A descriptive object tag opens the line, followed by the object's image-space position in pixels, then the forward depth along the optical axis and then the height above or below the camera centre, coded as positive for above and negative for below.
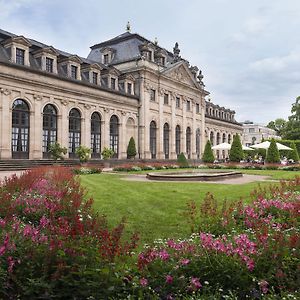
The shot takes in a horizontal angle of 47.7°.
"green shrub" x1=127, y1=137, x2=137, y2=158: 44.50 +1.59
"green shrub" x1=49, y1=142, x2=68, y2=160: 34.31 +1.01
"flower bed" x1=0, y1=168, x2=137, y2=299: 3.86 -1.23
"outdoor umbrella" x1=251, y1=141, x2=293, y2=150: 46.50 +1.79
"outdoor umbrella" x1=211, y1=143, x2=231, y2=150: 51.67 +2.04
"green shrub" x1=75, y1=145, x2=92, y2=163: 35.12 +0.78
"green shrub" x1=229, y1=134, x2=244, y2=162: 46.78 +1.13
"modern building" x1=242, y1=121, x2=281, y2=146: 136.88 +11.05
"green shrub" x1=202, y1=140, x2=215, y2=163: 48.19 +0.63
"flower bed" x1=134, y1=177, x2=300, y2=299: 4.21 -1.43
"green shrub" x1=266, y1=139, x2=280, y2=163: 41.72 +0.58
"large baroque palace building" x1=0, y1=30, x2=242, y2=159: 33.41 +7.60
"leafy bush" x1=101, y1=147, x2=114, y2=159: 39.31 +0.85
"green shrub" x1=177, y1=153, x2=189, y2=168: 42.36 -0.24
